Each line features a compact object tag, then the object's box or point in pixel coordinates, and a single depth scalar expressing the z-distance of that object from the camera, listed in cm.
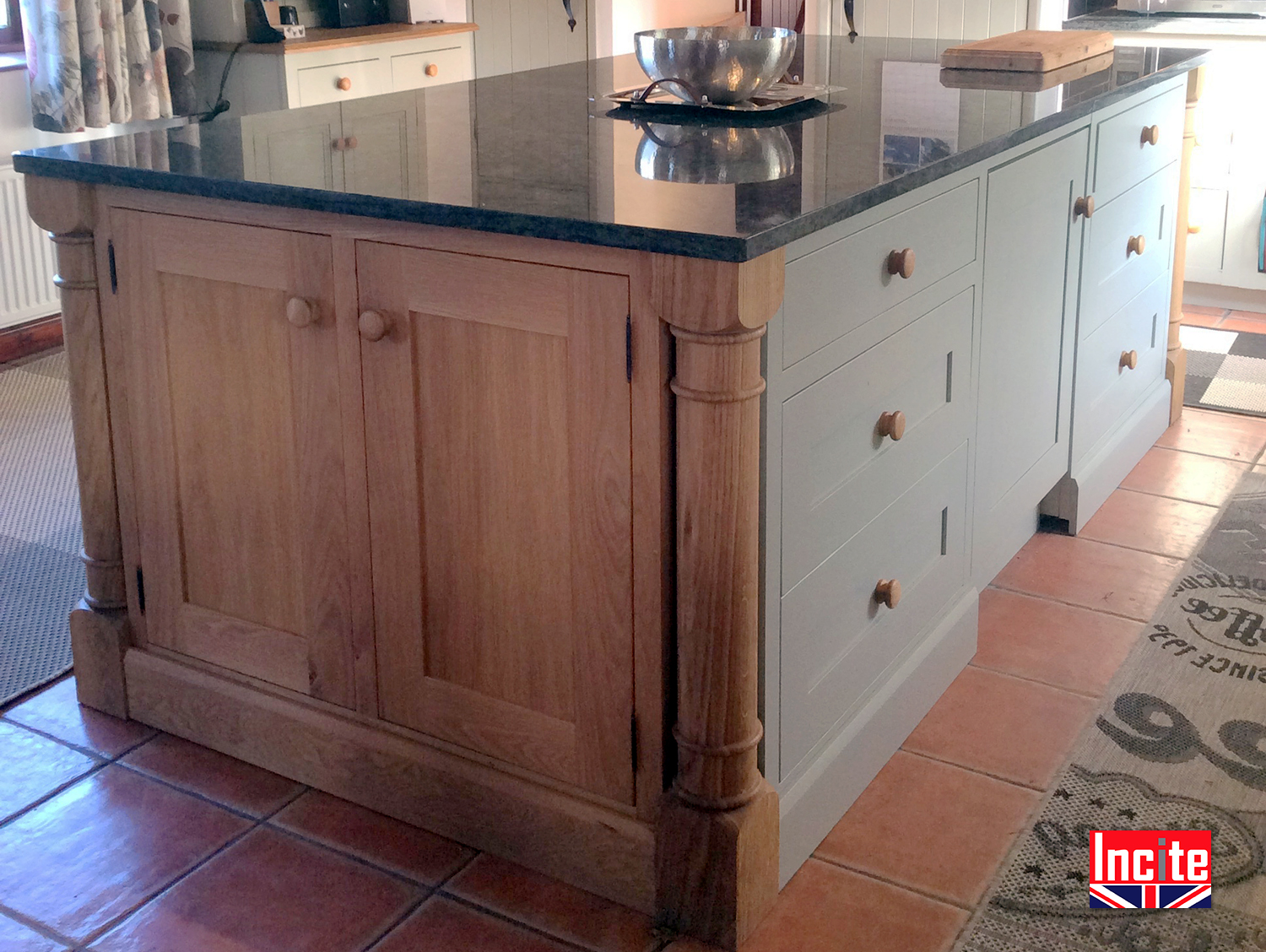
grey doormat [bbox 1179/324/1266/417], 349
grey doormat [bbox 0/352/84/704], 227
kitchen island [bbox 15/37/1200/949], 146
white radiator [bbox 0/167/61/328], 383
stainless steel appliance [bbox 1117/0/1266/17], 423
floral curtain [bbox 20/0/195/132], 373
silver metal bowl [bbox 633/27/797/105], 202
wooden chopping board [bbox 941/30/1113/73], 246
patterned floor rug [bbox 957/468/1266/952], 158
